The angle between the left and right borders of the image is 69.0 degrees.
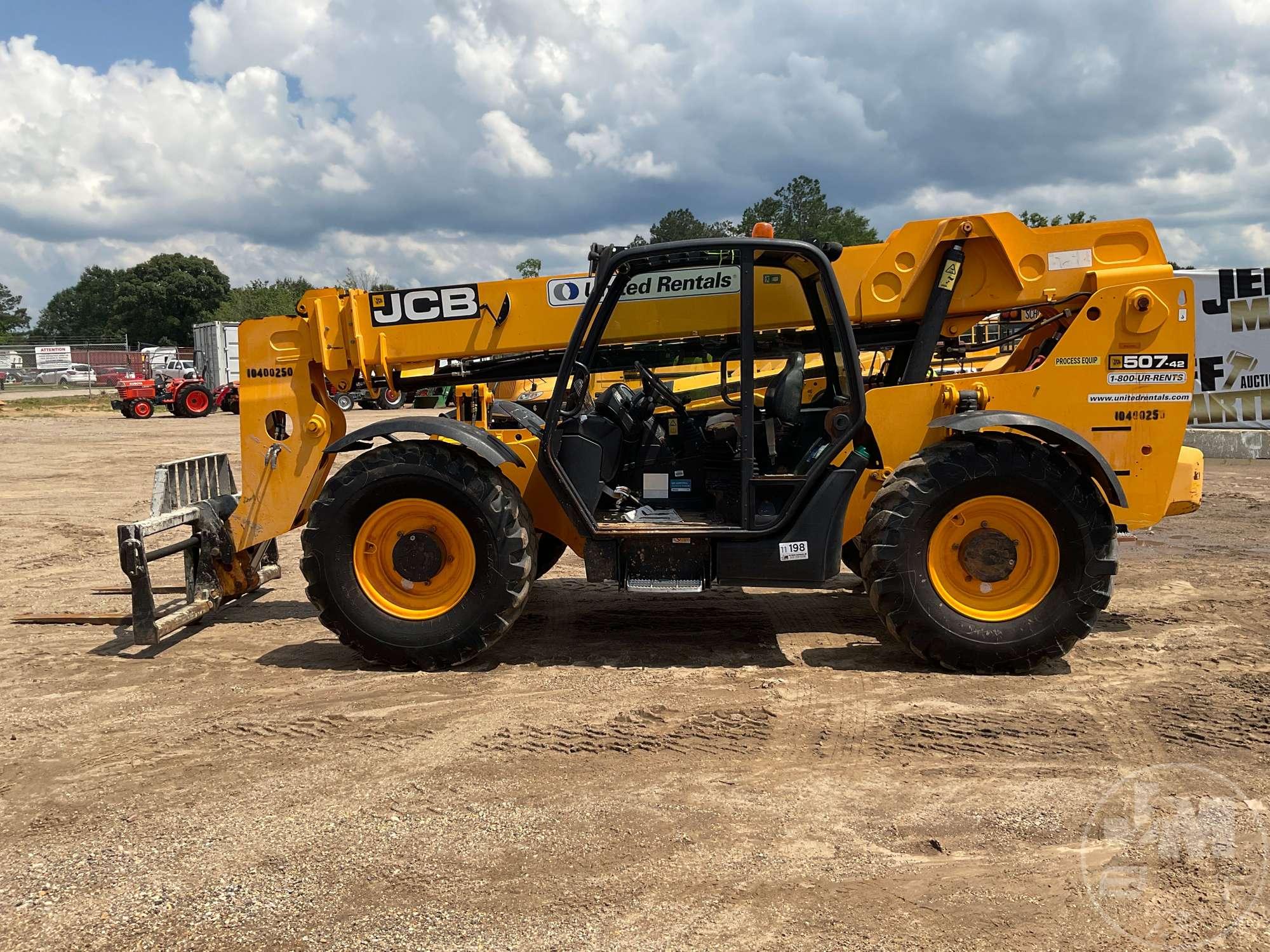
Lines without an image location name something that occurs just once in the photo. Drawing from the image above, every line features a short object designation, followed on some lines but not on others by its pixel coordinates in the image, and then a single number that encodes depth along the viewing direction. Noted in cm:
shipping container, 3725
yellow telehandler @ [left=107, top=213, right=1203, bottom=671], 493
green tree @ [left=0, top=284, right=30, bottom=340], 8838
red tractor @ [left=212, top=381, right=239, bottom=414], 3061
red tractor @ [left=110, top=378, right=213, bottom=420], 2847
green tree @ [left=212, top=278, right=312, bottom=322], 5997
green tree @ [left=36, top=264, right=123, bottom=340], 9856
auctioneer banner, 1528
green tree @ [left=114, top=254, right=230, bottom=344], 8244
